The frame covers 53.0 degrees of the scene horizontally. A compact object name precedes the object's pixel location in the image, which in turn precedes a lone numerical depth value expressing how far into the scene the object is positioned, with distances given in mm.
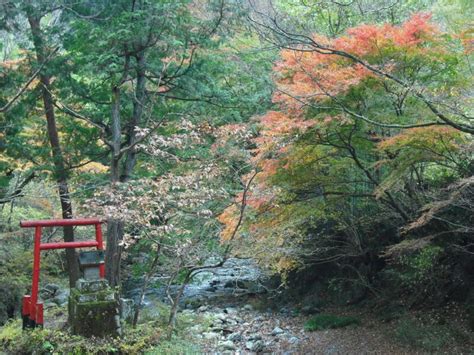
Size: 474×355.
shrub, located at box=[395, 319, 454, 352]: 8109
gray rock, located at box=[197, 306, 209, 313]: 13352
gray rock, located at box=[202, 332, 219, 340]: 10838
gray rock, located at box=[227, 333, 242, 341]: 10914
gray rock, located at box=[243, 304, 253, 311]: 13484
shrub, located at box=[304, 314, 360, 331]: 10617
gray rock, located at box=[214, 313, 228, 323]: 12417
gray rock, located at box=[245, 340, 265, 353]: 10117
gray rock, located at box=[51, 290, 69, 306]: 12444
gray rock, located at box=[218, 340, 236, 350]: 10266
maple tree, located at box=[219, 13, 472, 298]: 7680
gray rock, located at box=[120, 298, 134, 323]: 7446
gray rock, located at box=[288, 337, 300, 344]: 10281
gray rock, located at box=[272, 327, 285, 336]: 11078
